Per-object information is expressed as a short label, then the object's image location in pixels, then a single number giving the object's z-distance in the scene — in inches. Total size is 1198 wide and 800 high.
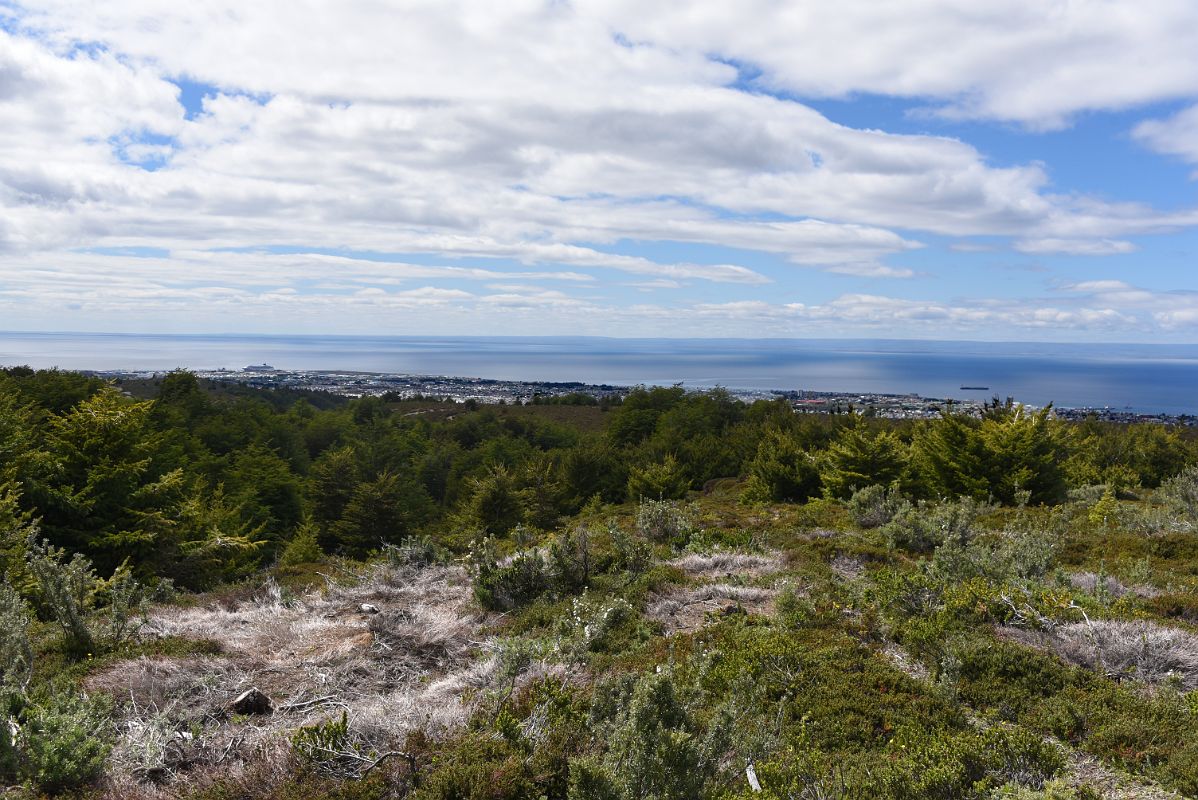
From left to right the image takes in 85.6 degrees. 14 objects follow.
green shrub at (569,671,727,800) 139.5
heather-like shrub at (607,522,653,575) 382.0
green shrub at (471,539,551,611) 332.5
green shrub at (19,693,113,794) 157.6
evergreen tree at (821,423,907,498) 825.5
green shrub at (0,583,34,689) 210.1
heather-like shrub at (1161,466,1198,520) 535.5
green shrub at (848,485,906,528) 539.8
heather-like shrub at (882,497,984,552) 421.6
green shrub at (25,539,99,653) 251.3
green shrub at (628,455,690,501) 1231.8
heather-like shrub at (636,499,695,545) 486.6
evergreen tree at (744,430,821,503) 969.5
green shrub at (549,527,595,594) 358.3
